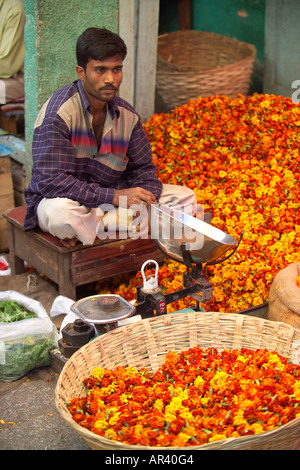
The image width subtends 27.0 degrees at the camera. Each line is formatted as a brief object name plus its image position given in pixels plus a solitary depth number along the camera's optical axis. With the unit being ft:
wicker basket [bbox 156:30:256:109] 17.87
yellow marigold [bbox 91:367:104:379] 8.18
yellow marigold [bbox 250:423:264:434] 6.94
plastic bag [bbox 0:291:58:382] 10.08
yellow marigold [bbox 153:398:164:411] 7.52
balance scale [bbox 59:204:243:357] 8.95
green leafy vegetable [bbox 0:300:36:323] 10.73
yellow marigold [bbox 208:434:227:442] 6.77
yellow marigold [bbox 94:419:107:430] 7.08
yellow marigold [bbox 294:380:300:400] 7.61
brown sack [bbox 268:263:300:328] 9.87
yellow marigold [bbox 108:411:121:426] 7.20
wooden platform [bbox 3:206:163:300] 11.82
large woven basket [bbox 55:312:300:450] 8.63
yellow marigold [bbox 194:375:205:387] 7.83
